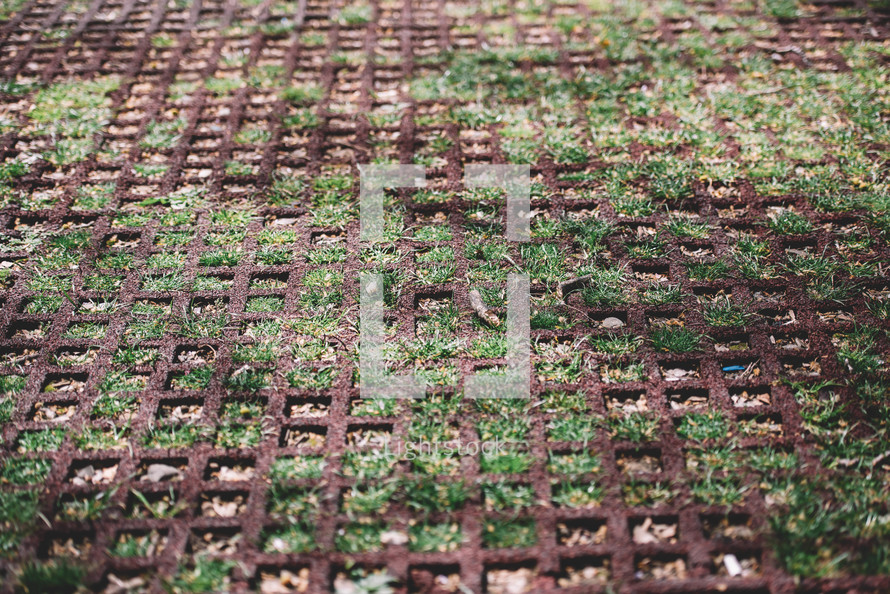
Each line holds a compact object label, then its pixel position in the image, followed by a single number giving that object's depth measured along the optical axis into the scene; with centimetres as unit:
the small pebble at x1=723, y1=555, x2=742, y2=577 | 202
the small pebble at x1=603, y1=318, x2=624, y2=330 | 279
